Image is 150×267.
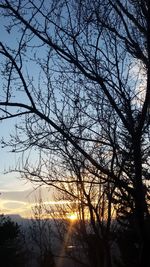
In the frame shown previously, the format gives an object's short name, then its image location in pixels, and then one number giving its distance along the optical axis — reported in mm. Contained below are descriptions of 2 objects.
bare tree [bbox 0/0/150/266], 3962
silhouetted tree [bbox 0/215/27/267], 16945
